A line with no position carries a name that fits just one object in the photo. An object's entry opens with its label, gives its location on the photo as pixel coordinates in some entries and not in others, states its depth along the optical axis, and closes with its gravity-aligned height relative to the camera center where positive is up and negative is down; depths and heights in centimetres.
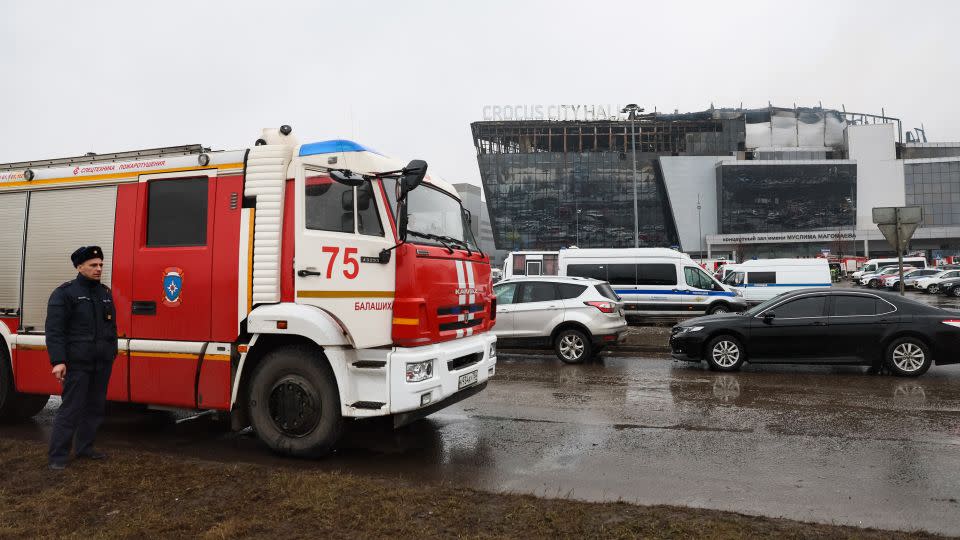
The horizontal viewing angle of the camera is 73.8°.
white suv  1216 -27
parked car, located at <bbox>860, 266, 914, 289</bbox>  4184 +169
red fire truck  540 +15
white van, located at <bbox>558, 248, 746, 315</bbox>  1955 +58
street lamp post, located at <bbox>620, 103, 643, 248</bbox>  3434 +1042
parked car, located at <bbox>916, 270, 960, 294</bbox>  3541 +120
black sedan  988 -51
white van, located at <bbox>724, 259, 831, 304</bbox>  2358 +94
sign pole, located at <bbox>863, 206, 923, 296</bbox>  1362 +173
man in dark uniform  529 -41
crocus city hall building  8362 +1621
